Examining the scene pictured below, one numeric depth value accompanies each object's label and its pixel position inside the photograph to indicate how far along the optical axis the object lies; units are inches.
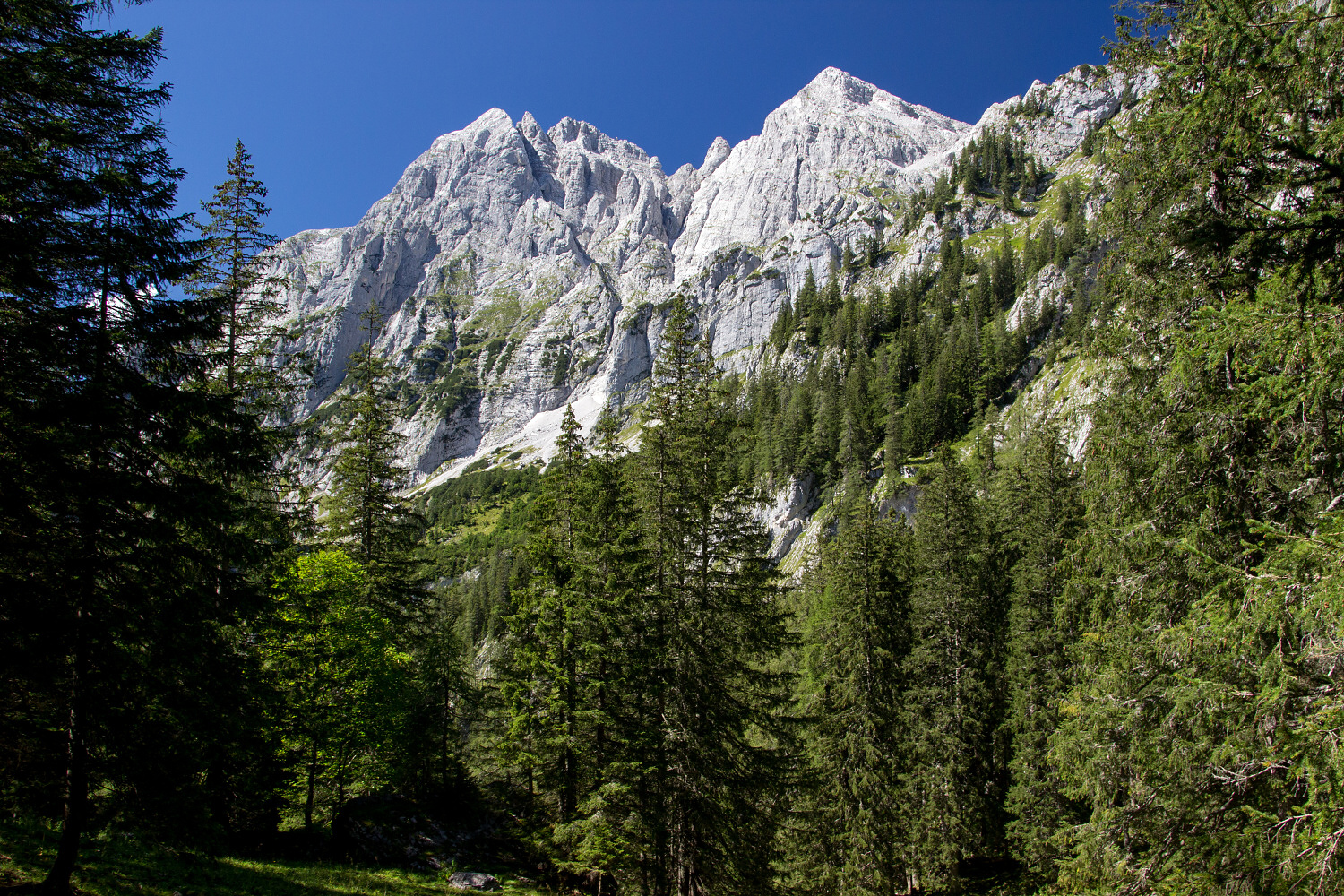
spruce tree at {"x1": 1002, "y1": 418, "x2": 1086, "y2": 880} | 780.0
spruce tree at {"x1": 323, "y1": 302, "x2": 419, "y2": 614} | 863.1
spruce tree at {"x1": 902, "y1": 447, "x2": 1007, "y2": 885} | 829.8
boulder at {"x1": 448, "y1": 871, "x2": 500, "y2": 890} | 601.9
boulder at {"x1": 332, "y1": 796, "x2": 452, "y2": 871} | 669.3
